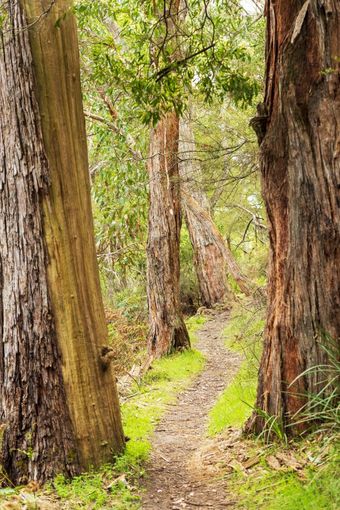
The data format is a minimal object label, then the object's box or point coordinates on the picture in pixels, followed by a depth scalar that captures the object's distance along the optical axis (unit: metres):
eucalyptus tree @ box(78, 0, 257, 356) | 6.92
